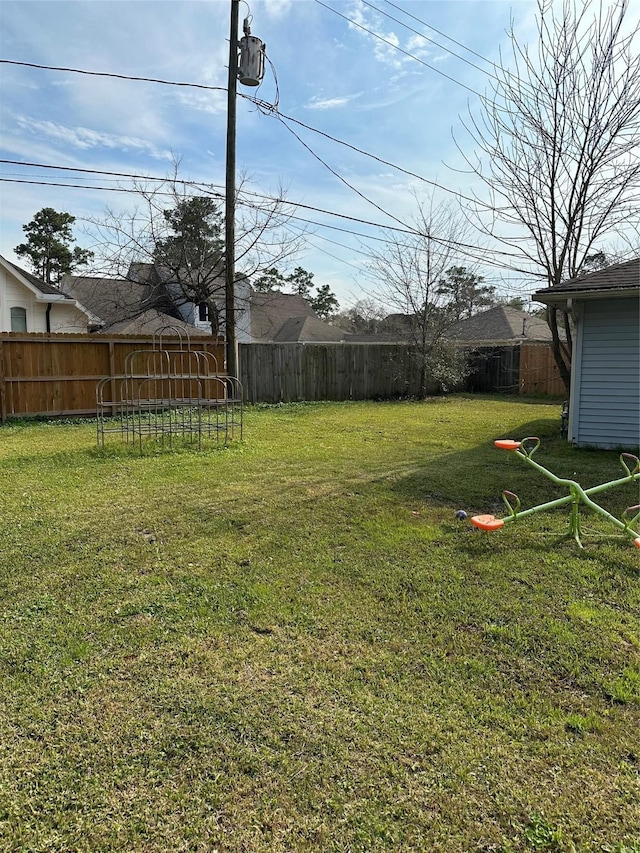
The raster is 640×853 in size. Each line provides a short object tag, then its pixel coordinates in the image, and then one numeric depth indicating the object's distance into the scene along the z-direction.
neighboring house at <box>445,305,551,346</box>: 21.33
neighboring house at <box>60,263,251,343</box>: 16.23
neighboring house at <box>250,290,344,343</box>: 26.39
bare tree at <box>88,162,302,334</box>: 11.97
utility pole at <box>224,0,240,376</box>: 9.75
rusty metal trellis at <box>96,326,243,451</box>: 6.80
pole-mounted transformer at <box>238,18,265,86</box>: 9.18
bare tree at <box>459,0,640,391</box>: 7.37
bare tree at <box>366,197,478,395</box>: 13.58
